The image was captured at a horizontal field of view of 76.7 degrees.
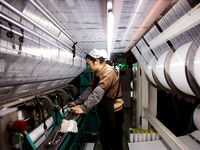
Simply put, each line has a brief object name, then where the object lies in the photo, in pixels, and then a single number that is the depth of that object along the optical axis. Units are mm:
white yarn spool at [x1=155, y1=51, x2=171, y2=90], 1661
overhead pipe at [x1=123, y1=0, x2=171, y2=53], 1235
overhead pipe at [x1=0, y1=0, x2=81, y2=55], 899
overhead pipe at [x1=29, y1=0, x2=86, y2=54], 1178
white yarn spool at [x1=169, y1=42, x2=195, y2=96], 1180
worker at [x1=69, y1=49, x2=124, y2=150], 2162
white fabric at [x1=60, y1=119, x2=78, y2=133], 1571
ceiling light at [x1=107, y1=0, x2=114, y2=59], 1162
